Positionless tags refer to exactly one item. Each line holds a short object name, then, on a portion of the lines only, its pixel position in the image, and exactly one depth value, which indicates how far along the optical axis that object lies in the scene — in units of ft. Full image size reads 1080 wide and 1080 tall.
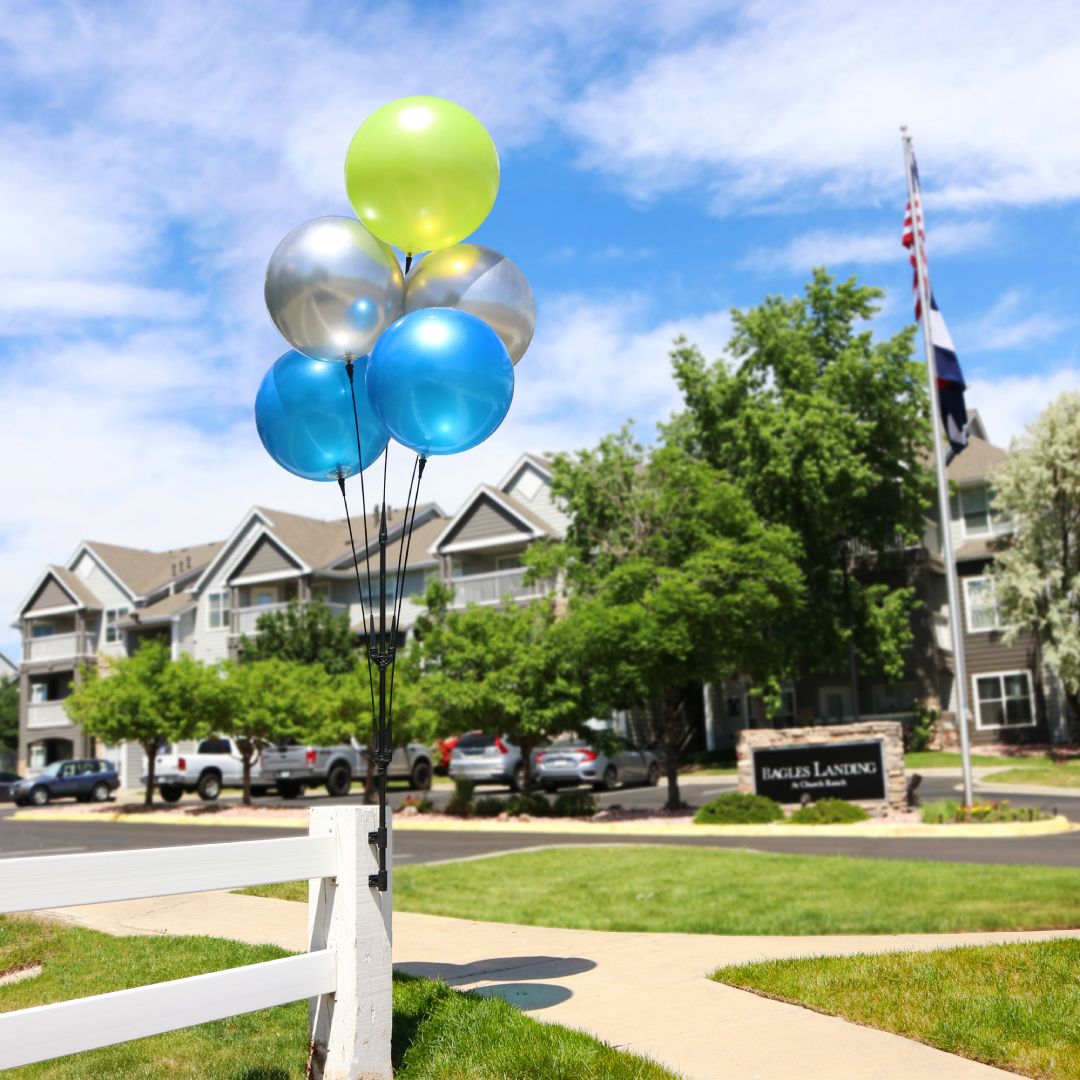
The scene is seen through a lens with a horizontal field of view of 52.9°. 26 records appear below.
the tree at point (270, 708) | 79.36
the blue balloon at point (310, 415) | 18.37
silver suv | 89.45
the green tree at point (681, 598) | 62.24
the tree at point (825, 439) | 106.73
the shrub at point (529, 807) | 69.72
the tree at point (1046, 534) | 101.76
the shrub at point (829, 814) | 58.39
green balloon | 17.56
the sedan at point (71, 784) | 107.65
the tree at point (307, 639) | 124.06
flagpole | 58.75
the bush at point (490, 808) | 71.05
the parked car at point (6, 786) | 130.11
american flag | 63.87
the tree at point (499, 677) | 68.18
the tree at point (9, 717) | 198.39
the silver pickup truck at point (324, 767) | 95.09
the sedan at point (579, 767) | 87.61
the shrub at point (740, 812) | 59.52
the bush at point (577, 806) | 68.85
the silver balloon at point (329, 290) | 17.11
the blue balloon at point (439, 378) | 16.07
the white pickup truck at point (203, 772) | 98.32
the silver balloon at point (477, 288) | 18.30
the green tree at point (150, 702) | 82.23
